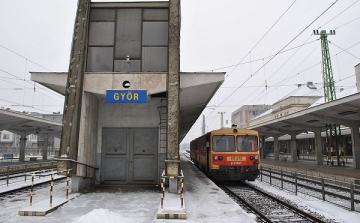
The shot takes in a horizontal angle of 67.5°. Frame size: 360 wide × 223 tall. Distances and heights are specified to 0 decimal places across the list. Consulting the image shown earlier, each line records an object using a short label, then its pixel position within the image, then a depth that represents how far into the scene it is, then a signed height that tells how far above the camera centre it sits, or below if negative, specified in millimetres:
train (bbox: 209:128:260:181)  13711 -346
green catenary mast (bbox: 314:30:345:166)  32156 +9730
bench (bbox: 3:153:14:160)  36566 -1256
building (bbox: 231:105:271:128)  98375 +12865
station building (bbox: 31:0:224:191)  10367 +2372
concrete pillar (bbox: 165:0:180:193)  9961 +1965
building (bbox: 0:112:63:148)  74625 +2243
